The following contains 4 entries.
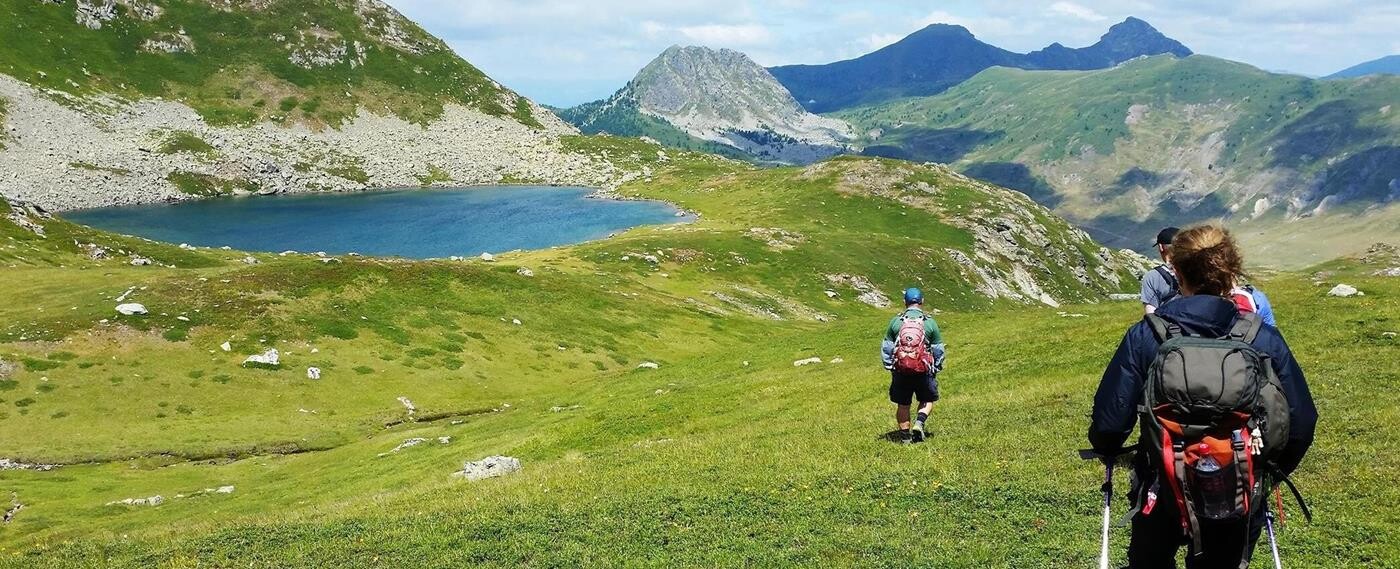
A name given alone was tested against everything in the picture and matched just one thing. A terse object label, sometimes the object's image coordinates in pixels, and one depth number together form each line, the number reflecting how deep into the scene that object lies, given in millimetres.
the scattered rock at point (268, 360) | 49438
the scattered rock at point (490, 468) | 27328
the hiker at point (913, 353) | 20453
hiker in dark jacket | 8305
